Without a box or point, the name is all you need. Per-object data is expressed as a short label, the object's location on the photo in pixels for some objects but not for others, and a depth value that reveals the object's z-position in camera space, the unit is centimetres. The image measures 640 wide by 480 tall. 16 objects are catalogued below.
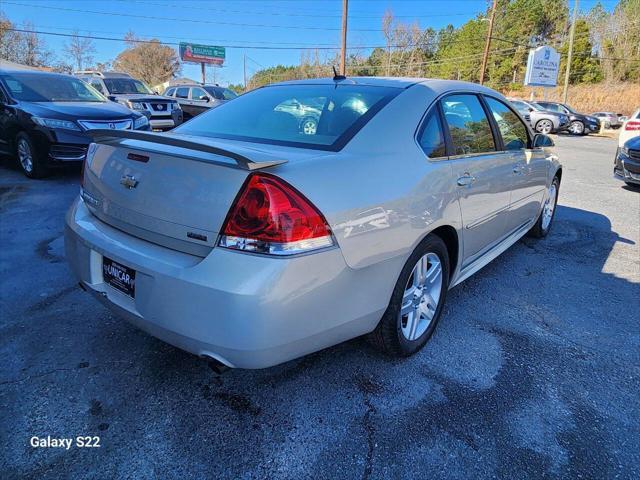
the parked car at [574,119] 2281
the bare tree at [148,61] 5863
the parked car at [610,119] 3083
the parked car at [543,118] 2209
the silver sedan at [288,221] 172
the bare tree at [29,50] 4072
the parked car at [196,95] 1598
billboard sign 5800
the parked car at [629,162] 748
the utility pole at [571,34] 3243
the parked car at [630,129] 855
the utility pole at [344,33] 2164
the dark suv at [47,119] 648
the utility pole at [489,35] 2830
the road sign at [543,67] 3350
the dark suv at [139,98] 1195
